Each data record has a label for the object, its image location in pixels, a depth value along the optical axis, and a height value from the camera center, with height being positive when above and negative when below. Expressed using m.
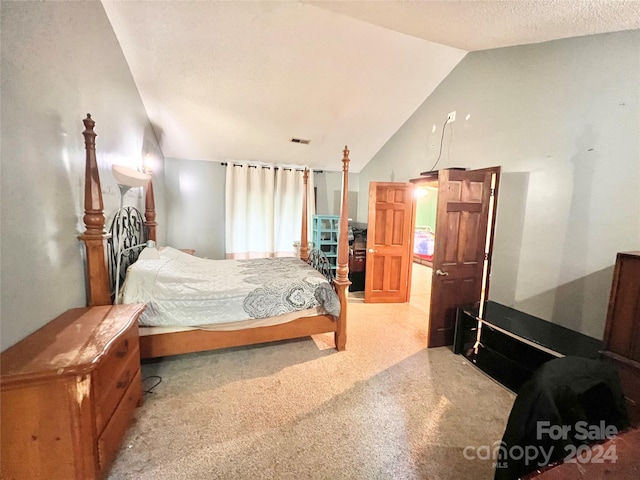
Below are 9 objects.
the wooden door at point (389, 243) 3.84 -0.42
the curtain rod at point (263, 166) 4.71 +0.89
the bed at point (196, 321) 1.74 -1.00
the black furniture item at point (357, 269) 4.46 -0.97
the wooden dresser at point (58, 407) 1.05 -0.90
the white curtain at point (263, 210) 4.73 +0.05
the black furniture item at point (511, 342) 1.90 -1.02
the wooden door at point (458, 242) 2.61 -0.25
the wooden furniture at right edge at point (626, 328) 1.31 -0.58
